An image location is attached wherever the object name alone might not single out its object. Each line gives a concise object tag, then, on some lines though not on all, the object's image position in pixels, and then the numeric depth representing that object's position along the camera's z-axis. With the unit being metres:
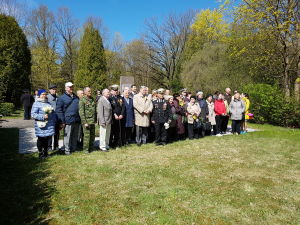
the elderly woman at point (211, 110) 10.20
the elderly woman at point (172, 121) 8.62
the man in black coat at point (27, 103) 14.67
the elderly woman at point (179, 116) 9.07
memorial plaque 15.54
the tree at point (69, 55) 35.50
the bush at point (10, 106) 15.27
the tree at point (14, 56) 18.28
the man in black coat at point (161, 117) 8.21
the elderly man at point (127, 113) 8.11
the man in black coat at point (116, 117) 7.70
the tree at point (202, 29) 33.41
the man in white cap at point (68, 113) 6.73
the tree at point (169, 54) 34.81
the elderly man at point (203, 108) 9.83
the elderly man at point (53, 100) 7.31
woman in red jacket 10.32
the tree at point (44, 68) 30.61
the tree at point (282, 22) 15.10
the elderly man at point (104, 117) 7.32
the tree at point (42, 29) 32.88
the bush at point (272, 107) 13.50
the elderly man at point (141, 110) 8.18
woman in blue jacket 6.23
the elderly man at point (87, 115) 6.83
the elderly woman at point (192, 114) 9.34
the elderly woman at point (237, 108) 10.11
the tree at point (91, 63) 27.72
